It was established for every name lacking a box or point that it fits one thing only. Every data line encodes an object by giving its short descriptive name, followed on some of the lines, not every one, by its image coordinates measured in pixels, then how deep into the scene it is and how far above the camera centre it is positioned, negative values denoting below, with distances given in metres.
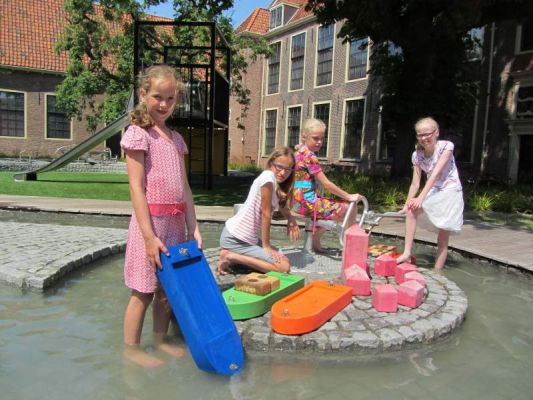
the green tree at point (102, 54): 21.41 +4.74
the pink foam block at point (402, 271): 4.27 -0.95
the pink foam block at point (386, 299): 3.54 -1.01
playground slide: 13.74 +0.10
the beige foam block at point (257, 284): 3.44 -0.92
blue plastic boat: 2.58 -0.86
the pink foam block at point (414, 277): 4.06 -0.97
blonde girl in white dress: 4.92 -0.28
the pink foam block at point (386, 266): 4.58 -0.98
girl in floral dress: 4.58 -0.23
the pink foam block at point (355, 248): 4.09 -0.73
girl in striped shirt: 4.03 -0.58
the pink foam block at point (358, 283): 3.88 -0.98
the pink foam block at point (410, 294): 3.65 -1.00
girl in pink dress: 2.55 -0.19
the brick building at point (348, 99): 16.55 +3.10
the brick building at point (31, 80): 30.38 +4.50
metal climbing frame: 13.35 +1.78
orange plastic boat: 3.10 -1.02
